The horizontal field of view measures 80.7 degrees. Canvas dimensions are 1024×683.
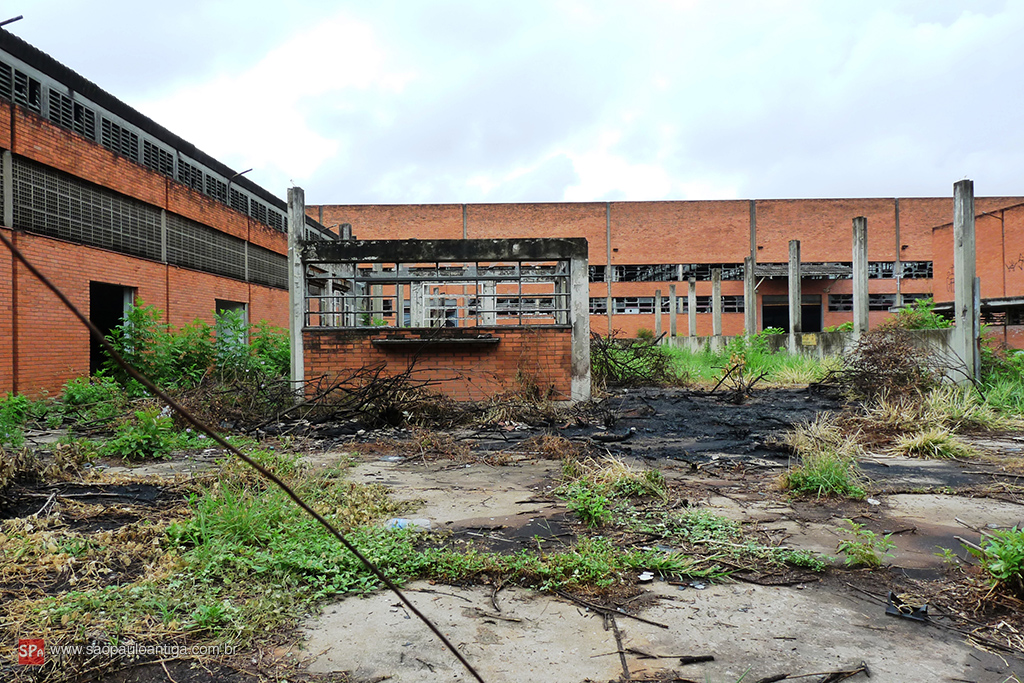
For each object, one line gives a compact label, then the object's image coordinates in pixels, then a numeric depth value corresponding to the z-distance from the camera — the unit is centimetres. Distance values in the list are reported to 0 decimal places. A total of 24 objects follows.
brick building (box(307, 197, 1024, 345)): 3331
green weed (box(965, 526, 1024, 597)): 281
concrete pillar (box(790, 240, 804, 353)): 1604
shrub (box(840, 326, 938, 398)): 880
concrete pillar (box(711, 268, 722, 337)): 2253
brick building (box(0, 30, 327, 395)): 1029
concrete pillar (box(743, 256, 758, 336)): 1952
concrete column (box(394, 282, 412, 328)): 1290
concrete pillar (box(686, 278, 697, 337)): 2477
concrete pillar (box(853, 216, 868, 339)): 1328
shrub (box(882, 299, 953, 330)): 1038
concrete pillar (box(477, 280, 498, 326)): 1009
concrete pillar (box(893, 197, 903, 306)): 3253
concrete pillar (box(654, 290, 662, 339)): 2633
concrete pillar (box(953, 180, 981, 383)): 897
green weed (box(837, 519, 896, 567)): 324
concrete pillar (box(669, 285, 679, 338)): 2608
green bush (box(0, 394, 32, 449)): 563
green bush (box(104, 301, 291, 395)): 1164
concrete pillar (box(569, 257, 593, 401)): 1019
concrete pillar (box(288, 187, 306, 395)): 987
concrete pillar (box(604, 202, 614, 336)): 3369
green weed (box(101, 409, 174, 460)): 605
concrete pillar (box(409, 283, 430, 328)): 1168
